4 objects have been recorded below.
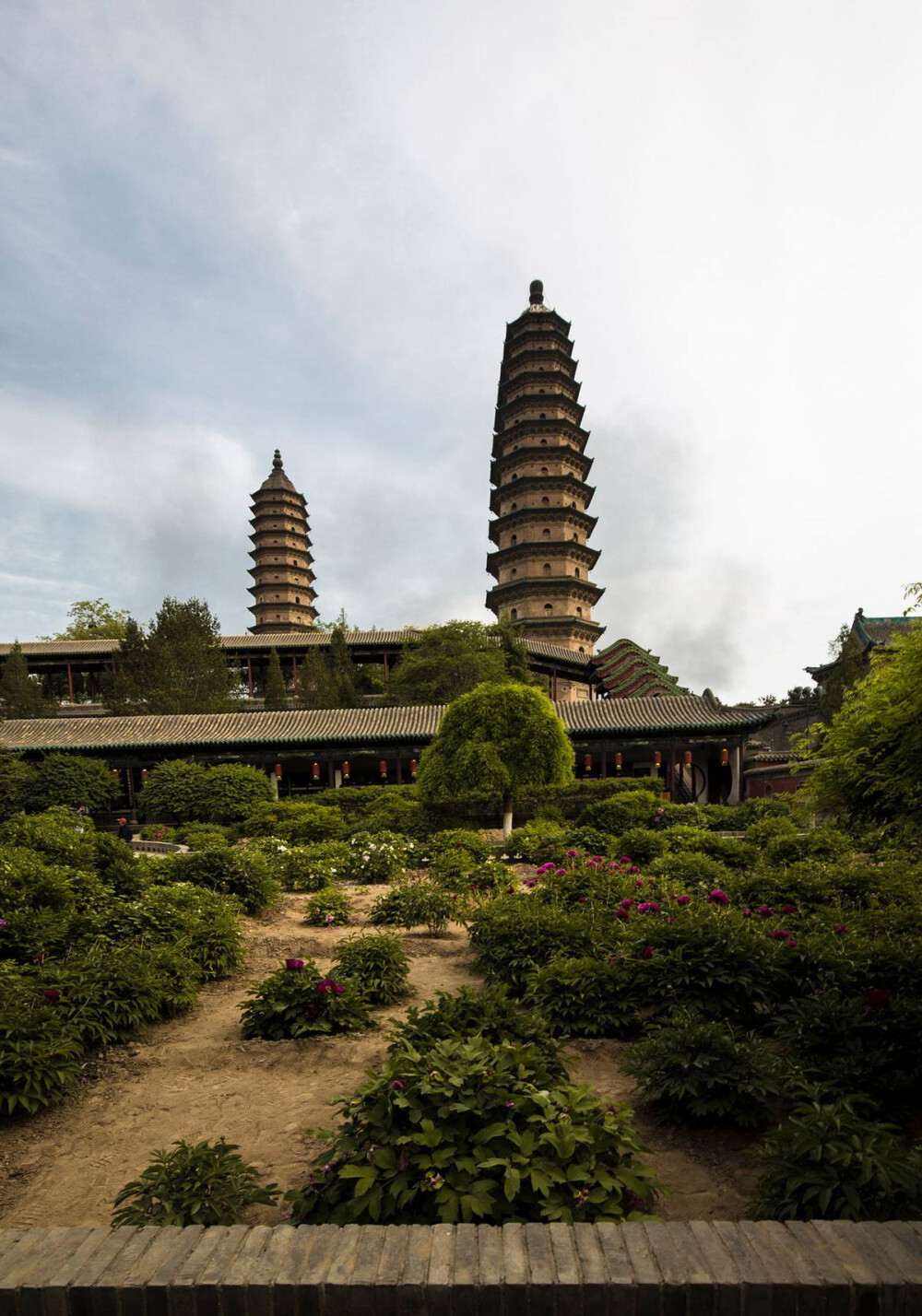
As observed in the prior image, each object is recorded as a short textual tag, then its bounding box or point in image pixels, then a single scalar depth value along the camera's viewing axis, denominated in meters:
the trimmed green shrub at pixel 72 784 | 21.30
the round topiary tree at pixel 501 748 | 14.96
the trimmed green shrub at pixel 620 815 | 14.58
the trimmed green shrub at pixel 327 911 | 9.31
